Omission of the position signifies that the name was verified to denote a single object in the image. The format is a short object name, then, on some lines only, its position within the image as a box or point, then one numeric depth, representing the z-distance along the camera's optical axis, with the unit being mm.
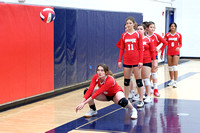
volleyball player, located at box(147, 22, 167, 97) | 9141
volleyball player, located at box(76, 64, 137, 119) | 6770
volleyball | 8336
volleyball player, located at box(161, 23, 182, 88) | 11023
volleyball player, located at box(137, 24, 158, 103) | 8578
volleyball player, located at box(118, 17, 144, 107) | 7879
